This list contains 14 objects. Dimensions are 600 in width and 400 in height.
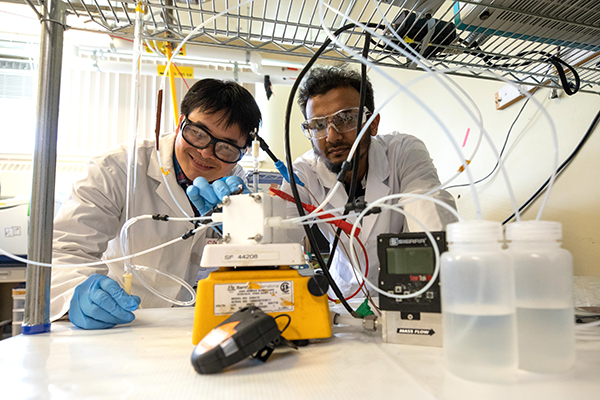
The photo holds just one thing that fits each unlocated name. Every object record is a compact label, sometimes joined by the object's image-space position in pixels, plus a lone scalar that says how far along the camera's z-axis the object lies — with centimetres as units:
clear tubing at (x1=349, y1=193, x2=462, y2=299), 52
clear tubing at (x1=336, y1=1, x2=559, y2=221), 47
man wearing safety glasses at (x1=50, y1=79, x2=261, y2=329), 127
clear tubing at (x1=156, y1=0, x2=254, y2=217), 73
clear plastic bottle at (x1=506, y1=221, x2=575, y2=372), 47
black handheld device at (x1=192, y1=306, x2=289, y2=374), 49
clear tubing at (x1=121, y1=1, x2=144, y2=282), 84
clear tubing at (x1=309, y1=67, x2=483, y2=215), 51
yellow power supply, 62
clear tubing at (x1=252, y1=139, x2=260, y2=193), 88
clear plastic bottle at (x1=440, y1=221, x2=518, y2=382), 45
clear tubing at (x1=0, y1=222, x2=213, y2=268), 71
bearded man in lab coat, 151
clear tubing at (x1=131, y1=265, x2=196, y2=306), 100
